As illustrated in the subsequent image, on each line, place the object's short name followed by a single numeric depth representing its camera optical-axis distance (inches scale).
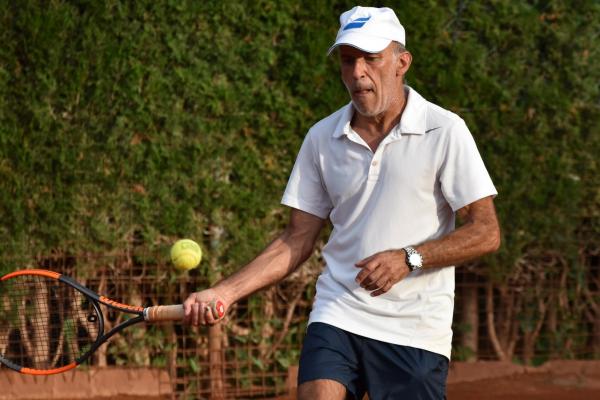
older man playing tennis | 310.5
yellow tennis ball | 438.3
